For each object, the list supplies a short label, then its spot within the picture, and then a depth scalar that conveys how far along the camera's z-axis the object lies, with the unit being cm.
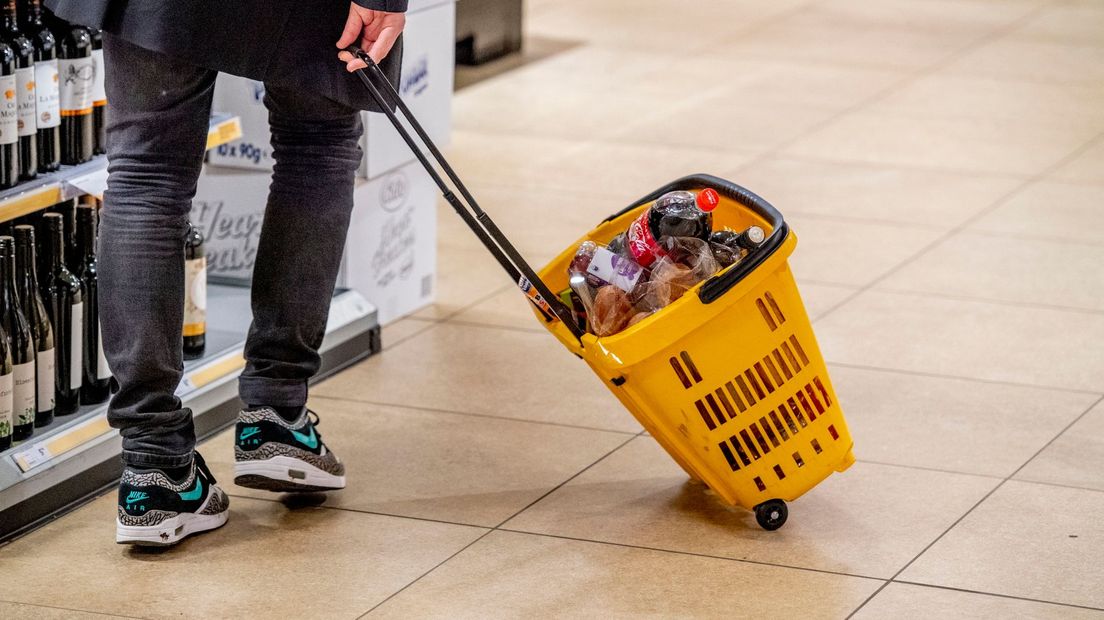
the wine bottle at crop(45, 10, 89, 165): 550
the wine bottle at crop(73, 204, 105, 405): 582
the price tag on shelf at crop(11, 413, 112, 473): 525
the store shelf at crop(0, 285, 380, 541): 521
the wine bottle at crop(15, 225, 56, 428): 545
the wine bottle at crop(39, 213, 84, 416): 561
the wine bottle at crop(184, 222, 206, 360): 621
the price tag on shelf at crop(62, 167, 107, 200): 542
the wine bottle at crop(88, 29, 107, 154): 575
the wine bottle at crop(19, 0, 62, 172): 536
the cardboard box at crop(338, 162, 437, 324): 735
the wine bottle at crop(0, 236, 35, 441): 536
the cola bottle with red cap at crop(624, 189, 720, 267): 503
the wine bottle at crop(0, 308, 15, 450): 525
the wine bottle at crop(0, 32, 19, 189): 517
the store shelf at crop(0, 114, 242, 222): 515
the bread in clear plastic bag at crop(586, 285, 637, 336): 495
